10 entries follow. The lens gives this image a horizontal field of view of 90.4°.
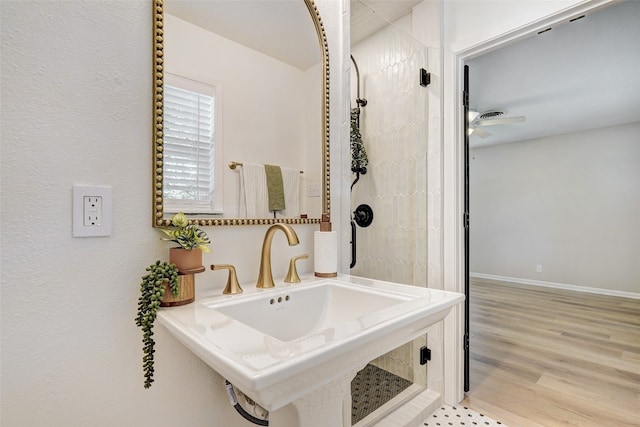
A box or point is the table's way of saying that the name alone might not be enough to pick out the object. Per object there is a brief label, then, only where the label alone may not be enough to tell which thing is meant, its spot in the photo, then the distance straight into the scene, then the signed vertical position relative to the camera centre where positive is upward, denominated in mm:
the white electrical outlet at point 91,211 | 797 +12
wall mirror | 965 +401
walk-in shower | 1939 +272
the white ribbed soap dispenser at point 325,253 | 1269 -147
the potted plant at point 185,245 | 881 -84
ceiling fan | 3727 +1137
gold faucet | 1112 -163
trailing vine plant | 795 -206
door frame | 1885 +46
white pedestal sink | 542 -262
